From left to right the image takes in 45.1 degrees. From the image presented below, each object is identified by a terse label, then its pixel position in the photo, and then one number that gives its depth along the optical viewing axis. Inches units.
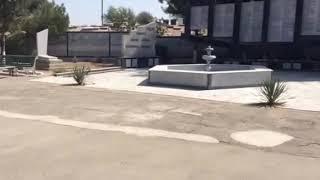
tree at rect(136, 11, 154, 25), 2224.7
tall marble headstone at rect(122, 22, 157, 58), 843.6
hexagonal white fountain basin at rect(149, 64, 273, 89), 529.6
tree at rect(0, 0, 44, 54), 851.3
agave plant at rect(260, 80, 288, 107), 406.5
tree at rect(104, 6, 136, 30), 1695.2
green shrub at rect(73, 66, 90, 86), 571.1
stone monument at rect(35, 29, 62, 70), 729.1
